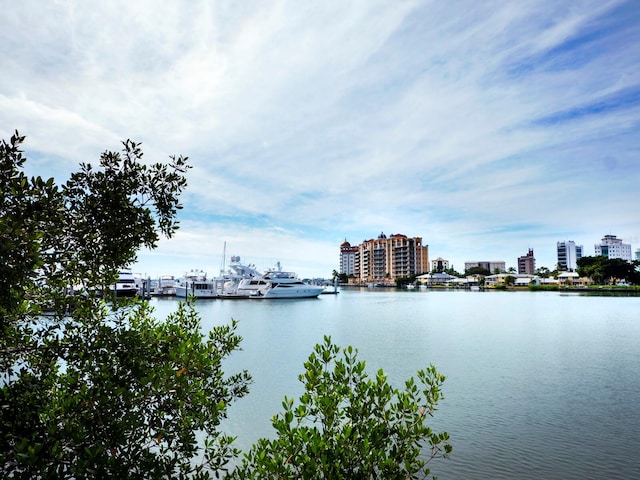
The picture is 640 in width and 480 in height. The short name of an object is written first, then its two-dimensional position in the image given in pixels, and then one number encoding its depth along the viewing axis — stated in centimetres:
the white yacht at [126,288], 6233
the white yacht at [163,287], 9700
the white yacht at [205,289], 8464
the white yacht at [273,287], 8388
